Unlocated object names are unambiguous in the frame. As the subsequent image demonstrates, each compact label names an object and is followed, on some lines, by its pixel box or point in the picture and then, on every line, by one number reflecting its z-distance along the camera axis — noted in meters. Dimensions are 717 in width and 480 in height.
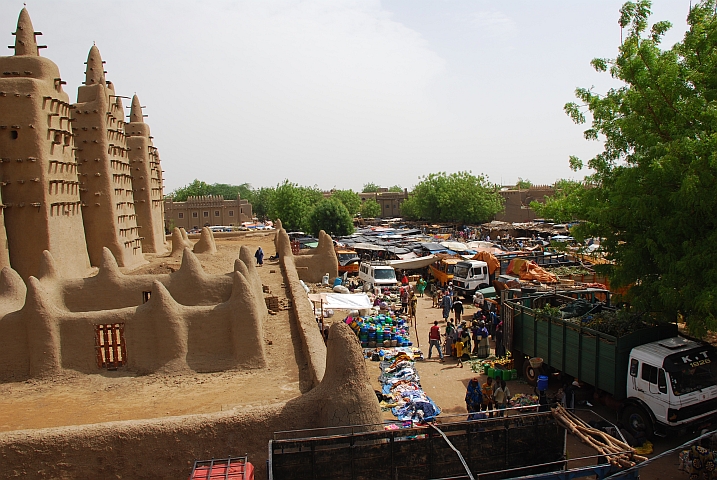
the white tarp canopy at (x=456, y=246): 35.50
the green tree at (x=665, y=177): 11.06
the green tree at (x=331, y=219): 49.06
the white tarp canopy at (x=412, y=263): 31.22
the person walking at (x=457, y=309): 21.56
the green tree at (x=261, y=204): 97.44
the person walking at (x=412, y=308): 22.45
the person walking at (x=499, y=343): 16.70
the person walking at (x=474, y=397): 12.56
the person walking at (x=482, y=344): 17.48
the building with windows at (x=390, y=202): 91.50
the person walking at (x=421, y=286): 28.27
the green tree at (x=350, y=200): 69.97
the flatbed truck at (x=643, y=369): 10.75
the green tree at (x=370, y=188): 137.48
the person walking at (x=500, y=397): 12.45
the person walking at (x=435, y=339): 17.44
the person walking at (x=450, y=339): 17.56
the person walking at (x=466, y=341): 17.28
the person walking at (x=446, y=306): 21.64
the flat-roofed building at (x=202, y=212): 63.66
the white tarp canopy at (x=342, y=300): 19.19
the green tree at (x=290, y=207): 55.50
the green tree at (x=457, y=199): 62.66
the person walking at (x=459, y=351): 17.17
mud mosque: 9.70
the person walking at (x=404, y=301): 23.56
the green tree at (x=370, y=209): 80.50
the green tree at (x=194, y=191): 96.56
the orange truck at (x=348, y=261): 32.47
